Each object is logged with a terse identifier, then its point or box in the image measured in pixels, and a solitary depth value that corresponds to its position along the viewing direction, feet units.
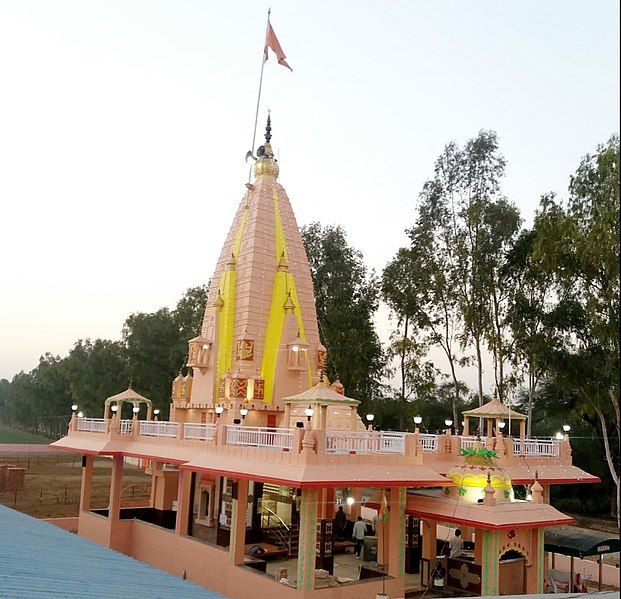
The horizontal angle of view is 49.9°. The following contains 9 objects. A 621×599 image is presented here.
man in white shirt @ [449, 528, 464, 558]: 55.01
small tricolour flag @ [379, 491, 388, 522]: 49.98
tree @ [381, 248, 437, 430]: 107.45
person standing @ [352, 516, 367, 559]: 63.21
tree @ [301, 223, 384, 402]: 118.93
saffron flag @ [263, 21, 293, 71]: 91.50
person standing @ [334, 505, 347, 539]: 69.10
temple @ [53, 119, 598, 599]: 45.88
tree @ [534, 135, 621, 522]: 71.61
